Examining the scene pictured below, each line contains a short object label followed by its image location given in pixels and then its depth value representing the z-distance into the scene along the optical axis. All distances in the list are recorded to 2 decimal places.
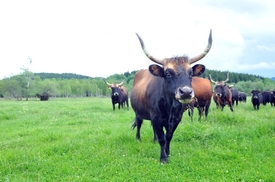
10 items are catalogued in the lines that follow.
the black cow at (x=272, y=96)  24.69
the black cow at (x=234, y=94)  25.31
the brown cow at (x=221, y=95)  15.56
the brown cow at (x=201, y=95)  11.57
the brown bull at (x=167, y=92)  5.14
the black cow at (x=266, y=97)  26.41
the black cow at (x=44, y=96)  60.46
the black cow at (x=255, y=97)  21.66
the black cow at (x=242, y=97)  35.97
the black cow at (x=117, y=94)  20.27
